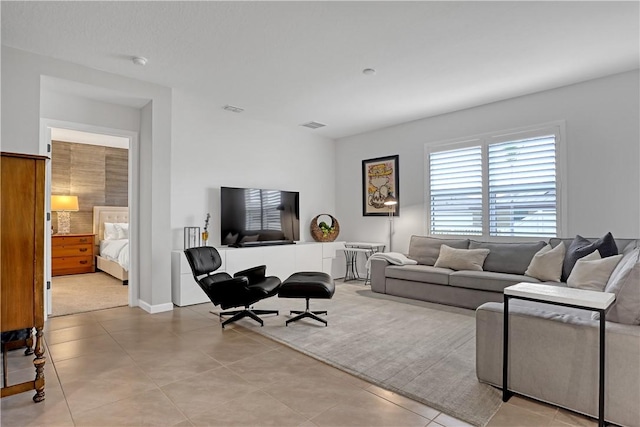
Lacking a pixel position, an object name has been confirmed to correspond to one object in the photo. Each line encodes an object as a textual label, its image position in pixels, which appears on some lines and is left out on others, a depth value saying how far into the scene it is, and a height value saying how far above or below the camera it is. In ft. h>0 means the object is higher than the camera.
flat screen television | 17.37 +0.00
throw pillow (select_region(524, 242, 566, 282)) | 12.69 -1.76
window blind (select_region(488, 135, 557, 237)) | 14.79 +1.31
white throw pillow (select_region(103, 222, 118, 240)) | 23.82 -1.11
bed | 20.27 -1.53
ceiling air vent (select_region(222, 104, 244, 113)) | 16.98 +5.32
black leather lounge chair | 11.54 -2.36
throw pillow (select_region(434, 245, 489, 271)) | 15.15 -1.85
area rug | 7.45 -3.77
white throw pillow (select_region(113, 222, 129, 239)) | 23.94 -0.97
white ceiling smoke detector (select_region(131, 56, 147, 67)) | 11.62 +5.23
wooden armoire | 6.77 -0.66
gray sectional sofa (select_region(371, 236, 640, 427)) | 6.17 -2.70
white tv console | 14.97 -2.32
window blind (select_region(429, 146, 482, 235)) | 17.02 +1.30
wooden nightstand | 22.12 -2.48
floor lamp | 19.52 +0.71
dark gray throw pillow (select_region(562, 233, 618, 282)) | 11.59 -1.09
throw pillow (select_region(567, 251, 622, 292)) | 10.34 -1.68
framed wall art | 20.21 +1.93
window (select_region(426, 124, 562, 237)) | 14.85 +1.48
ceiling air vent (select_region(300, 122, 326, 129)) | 19.96 +5.31
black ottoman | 11.62 -2.43
